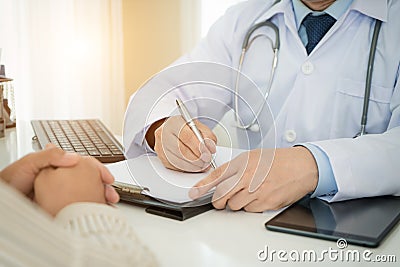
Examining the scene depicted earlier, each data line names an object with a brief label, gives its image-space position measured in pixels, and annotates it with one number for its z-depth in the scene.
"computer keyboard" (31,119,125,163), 1.14
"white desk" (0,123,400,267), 0.62
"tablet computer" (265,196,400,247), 0.67
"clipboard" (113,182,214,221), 0.75
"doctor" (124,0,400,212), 0.81
